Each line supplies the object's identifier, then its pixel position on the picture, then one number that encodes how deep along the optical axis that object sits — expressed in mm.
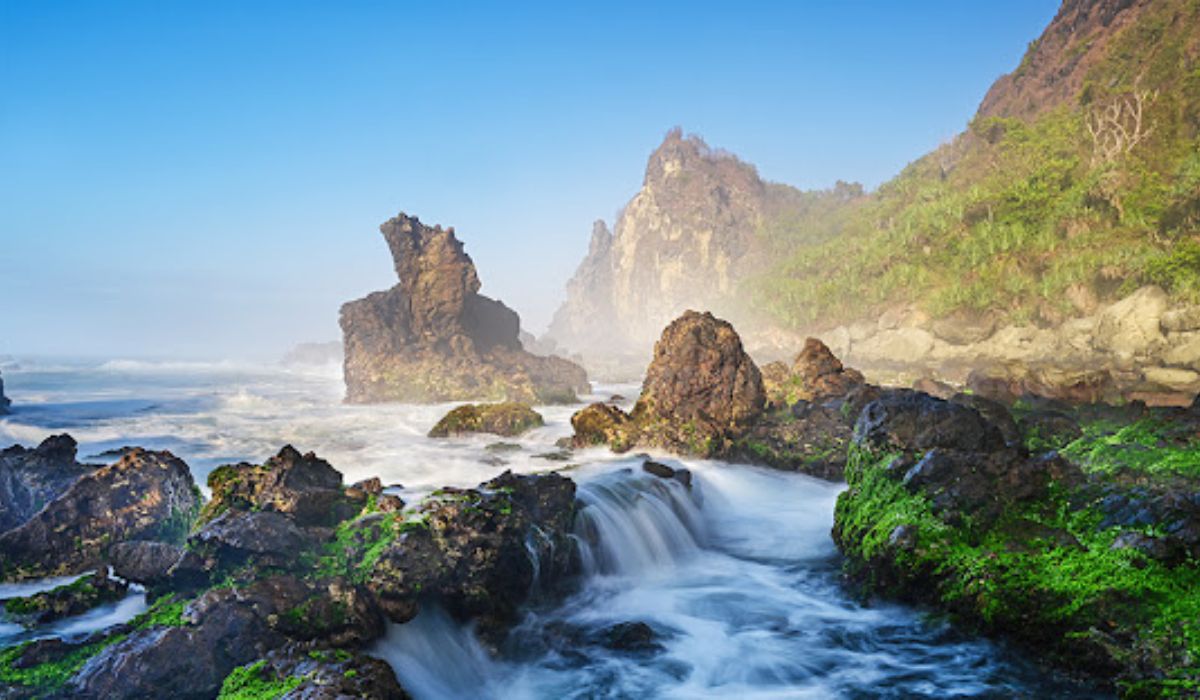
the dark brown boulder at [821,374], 19156
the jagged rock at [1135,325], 28000
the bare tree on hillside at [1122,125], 38912
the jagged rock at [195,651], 5430
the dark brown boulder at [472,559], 7203
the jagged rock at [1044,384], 16953
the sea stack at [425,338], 38781
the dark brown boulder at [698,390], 17105
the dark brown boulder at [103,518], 9219
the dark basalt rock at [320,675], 4945
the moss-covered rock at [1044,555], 5496
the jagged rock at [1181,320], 26047
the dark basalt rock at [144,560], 7664
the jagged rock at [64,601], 7211
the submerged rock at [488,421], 22234
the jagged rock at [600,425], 17766
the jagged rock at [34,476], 11148
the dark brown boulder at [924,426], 9578
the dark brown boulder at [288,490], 8523
